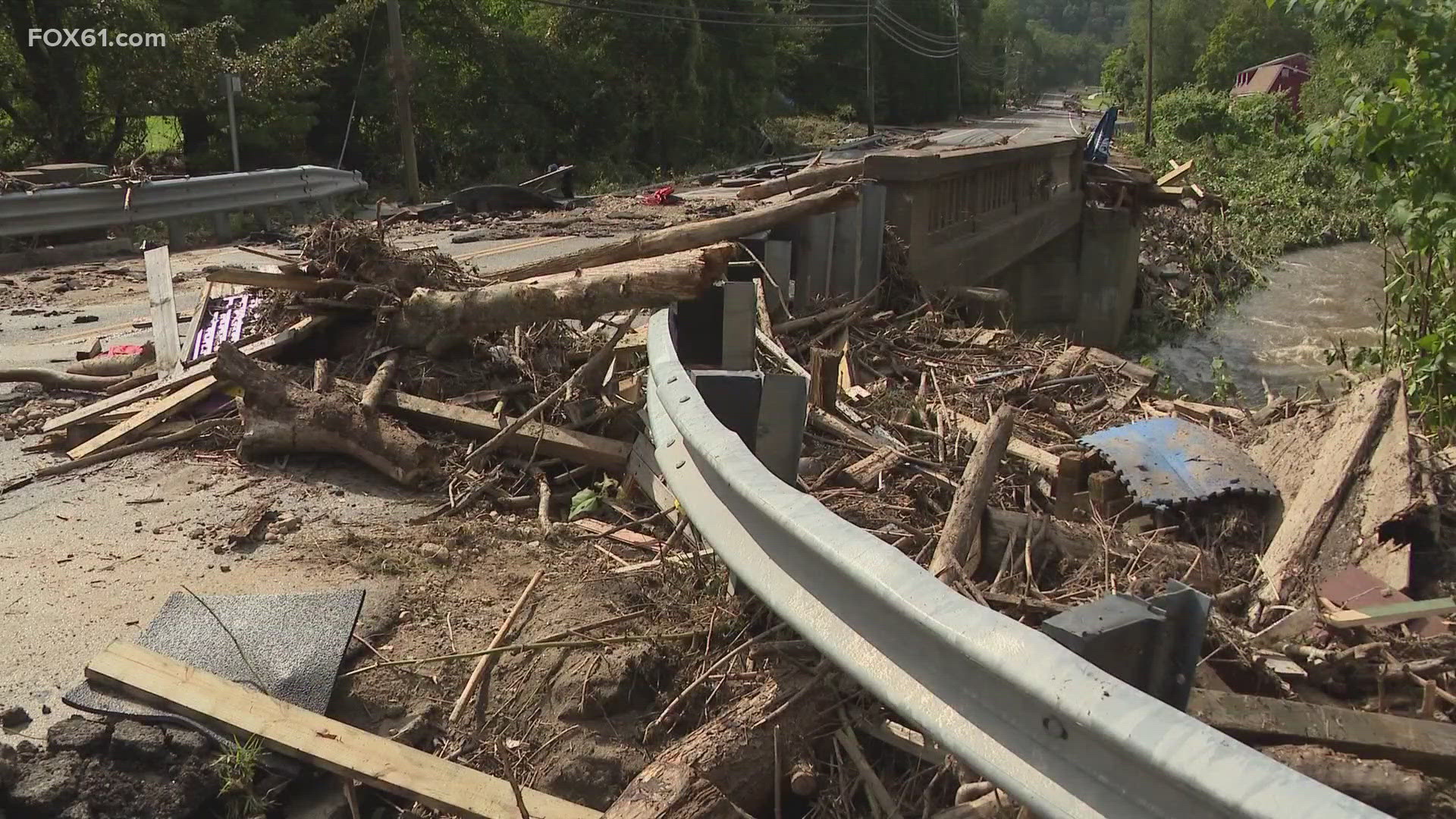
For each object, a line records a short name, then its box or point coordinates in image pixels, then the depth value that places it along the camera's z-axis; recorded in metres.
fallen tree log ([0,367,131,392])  6.46
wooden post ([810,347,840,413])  5.85
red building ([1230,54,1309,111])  87.38
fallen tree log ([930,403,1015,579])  3.40
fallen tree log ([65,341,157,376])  6.66
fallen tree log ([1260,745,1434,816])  2.20
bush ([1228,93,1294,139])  58.34
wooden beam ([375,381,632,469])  4.93
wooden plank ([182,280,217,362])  6.30
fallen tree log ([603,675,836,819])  2.46
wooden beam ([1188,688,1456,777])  2.47
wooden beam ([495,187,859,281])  6.86
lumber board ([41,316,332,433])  5.52
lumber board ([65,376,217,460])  5.20
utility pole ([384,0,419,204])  22.86
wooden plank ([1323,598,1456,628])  3.50
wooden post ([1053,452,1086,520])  5.41
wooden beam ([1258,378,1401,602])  4.13
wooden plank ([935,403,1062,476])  5.62
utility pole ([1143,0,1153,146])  60.17
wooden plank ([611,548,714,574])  3.75
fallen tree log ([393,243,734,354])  5.08
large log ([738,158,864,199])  11.30
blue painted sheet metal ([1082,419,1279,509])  4.90
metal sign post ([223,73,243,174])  15.15
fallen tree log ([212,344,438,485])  4.81
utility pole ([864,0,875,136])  60.12
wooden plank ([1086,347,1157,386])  8.15
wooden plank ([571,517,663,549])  4.10
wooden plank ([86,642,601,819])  2.59
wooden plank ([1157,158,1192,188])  32.59
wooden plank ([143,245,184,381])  6.20
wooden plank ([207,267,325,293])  5.93
